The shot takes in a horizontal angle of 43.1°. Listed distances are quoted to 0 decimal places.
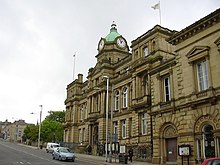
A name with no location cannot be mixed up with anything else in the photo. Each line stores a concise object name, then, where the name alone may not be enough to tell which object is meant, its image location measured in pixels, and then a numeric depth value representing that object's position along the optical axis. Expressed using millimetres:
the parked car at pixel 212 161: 10969
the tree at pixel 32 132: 87562
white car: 49362
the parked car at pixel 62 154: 31078
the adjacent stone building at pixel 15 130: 146375
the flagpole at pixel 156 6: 35744
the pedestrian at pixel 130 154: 32459
